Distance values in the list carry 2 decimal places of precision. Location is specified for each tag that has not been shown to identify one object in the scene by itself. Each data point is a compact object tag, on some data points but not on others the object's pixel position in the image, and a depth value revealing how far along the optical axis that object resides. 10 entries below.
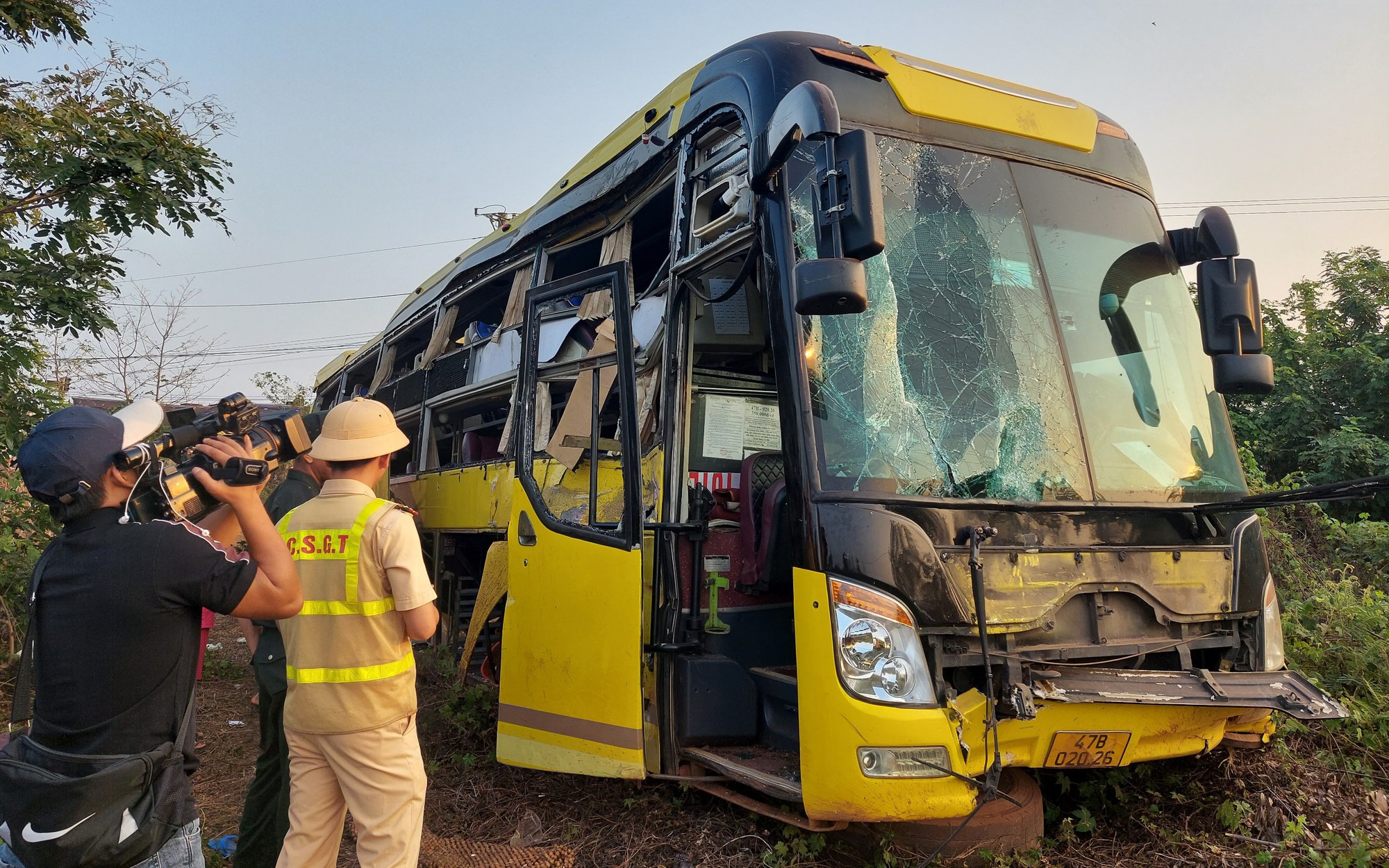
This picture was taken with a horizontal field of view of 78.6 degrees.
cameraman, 1.89
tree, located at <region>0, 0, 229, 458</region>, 5.16
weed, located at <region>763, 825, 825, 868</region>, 3.11
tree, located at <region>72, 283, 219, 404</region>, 11.68
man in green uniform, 3.32
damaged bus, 2.76
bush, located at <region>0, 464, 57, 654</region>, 6.37
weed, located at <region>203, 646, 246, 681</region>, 7.24
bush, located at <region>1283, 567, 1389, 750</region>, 4.00
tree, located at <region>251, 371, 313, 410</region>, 23.48
